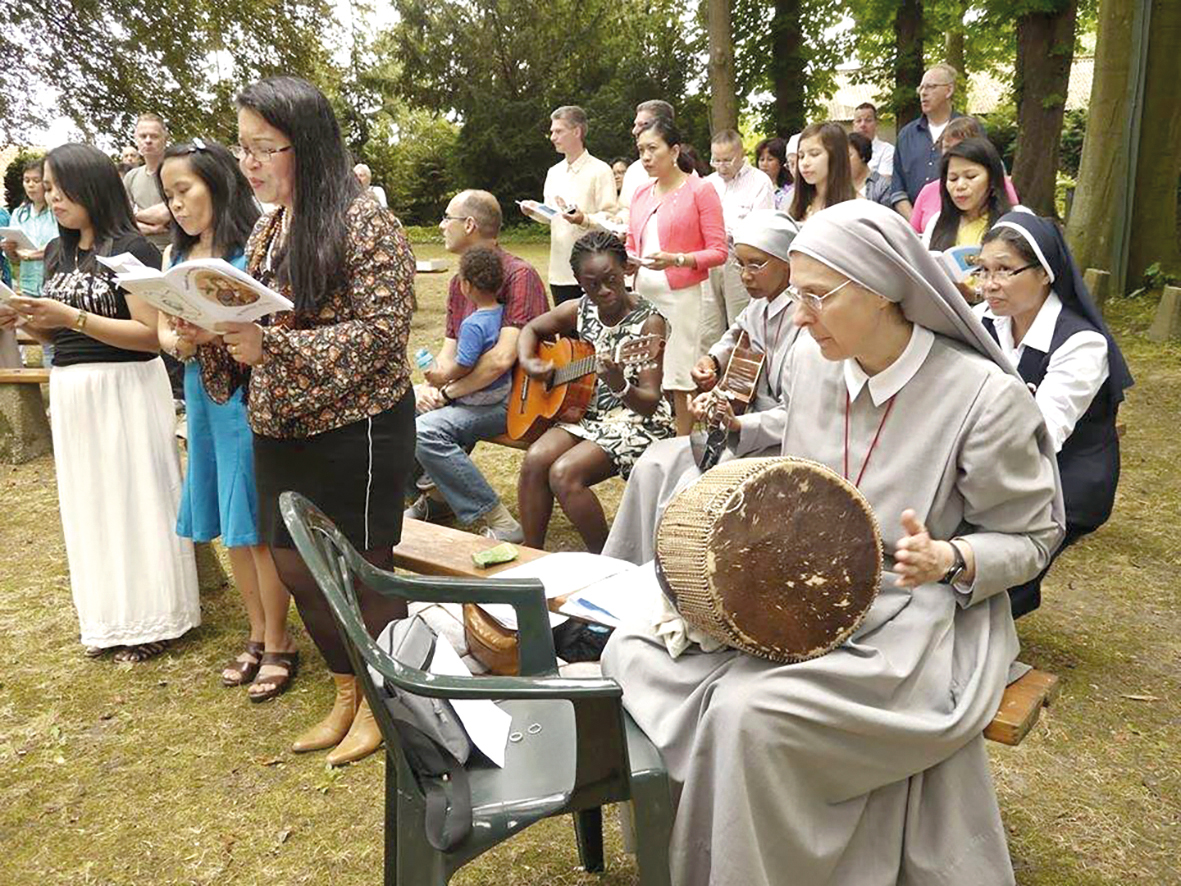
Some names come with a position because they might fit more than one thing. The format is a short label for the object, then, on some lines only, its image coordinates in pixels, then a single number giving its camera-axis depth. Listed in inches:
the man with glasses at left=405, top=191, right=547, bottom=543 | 199.5
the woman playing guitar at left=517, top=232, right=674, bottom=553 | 177.3
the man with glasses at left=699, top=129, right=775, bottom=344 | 271.0
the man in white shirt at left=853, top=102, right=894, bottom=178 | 368.5
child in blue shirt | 197.0
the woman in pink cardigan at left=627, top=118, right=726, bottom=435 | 227.9
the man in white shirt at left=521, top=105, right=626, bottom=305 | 285.4
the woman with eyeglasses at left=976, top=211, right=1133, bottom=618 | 136.5
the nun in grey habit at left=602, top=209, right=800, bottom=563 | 150.3
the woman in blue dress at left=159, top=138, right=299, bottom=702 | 144.7
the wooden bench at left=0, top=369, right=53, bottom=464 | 287.0
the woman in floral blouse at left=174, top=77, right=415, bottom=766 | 110.8
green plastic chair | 77.4
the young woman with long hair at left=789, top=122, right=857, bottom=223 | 227.6
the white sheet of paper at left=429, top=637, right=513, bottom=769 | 89.4
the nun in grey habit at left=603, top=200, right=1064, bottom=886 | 82.8
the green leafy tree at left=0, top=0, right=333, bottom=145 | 837.2
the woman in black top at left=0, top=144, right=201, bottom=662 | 153.3
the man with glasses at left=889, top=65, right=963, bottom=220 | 287.0
